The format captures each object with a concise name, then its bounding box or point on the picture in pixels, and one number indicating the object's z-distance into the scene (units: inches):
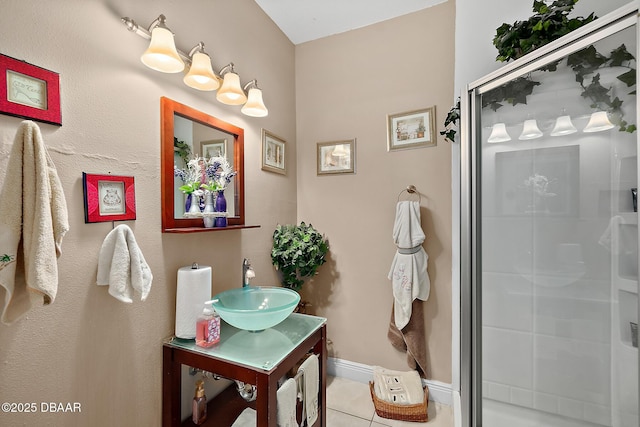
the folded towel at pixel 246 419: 50.1
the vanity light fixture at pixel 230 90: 52.9
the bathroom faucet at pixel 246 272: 56.7
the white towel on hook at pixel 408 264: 67.1
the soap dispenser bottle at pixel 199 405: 48.9
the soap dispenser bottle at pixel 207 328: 44.5
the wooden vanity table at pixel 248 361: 39.7
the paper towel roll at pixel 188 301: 45.4
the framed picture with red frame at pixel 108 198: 35.5
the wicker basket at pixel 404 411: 62.9
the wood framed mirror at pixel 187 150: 45.3
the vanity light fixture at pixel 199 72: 45.8
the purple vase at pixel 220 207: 52.3
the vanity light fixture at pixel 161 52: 39.3
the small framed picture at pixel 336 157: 79.7
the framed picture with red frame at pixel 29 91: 28.9
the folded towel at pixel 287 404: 42.6
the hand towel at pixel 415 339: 69.8
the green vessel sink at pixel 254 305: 45.1
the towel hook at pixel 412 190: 71.6
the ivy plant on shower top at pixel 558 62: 33.8
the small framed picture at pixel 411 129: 70.7
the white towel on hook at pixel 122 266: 35.9
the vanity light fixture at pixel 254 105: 58.3
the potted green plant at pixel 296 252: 72.3
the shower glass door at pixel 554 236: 35.2
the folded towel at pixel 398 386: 65.6
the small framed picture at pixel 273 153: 71.4
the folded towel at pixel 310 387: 51.0
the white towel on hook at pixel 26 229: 26.2
